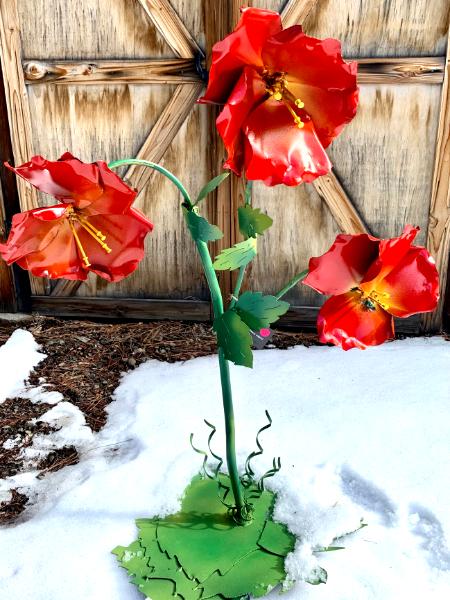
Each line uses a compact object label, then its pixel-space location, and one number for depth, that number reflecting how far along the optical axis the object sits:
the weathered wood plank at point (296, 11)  2.87
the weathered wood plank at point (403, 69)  2.89
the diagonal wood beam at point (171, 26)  2.98
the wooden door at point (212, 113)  2.91
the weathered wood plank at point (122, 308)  3.53
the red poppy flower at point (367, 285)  1.22
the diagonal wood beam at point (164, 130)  3.10
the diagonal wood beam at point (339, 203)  3.16
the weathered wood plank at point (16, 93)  3.12
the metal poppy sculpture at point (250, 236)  0.99
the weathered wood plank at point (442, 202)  2.97
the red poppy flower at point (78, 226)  1.03
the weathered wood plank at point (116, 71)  3.05
